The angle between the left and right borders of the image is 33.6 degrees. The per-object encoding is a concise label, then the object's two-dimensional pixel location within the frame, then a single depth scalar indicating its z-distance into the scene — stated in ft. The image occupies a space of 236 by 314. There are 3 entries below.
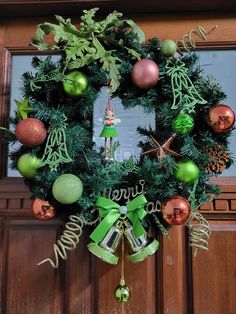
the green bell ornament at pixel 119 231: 3.01
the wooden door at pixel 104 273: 3.66
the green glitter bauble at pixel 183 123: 2.97
